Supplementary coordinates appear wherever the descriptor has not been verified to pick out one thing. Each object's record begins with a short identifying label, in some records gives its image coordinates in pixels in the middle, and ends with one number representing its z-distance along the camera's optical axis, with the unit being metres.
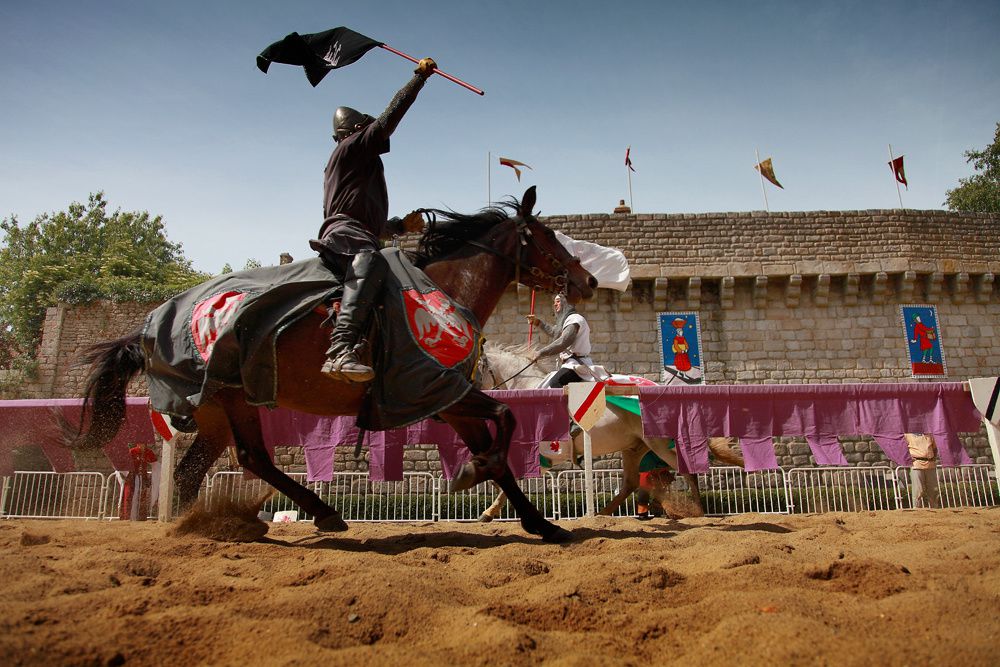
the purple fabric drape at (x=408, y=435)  8.65
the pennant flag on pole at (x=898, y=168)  20.91
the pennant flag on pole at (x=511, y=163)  18.26
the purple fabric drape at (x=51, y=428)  8.88
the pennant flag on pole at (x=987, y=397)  8.39
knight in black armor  4.14
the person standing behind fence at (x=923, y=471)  9.66
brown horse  4.38
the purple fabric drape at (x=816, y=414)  8.66
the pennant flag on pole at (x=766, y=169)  20.42
